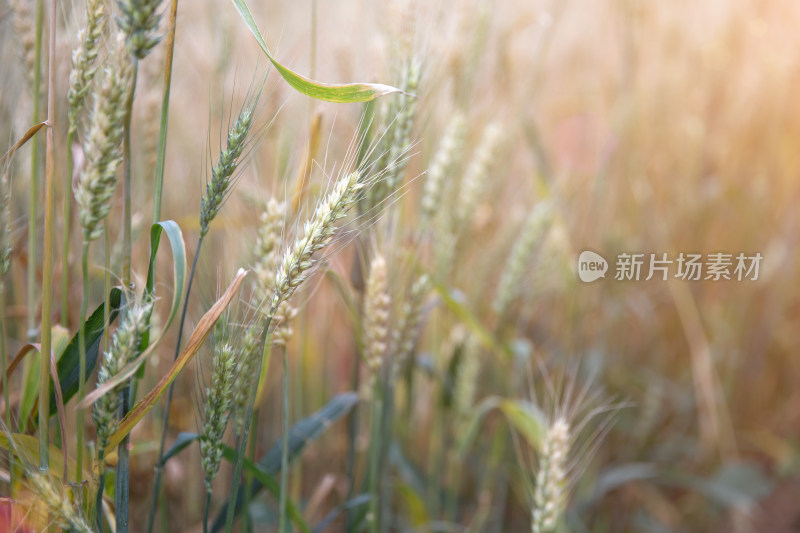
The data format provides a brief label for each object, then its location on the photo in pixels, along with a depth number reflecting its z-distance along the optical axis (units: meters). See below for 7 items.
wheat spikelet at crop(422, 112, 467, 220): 0.80
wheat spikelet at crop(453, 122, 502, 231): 0.91
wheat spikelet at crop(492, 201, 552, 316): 0.97
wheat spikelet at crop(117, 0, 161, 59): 0.46
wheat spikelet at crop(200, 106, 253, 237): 0.49
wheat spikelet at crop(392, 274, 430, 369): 0.73
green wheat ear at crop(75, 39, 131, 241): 0.49
